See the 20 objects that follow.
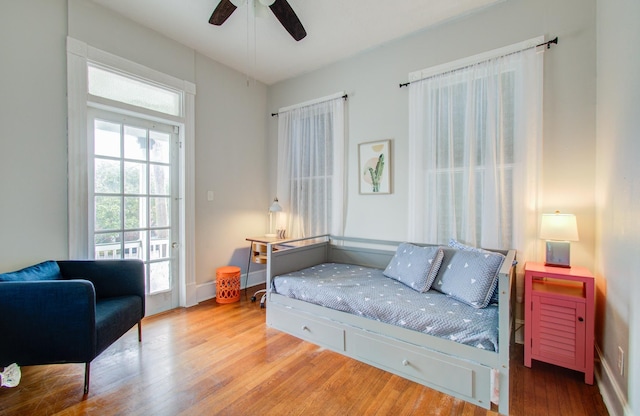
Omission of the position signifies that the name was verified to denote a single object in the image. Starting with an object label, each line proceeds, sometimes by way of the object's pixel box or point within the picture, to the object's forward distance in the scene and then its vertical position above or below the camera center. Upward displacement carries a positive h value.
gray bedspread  1.70 -0.68
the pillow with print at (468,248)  2.02 -0.35
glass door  2.58 +0.07
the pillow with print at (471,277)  1.94 -0.51
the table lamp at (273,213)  3.61 -0.12
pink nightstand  1.80 -0.73
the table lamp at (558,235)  1.94 -0.20
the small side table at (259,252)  3.26 -0.54
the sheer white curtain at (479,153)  2.24 +0.44
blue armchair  1.62 -0.68
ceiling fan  2.00 +1.38
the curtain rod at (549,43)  2.17 +1.22
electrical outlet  1.48 -0.80
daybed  1.60 -0.80
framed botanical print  3.01 +0.40
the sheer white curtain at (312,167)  3.34 +0.46
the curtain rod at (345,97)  3.29 +1.22
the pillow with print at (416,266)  2.28 -0.51
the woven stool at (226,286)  3.26 -0.91
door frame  2.35 +0.82
